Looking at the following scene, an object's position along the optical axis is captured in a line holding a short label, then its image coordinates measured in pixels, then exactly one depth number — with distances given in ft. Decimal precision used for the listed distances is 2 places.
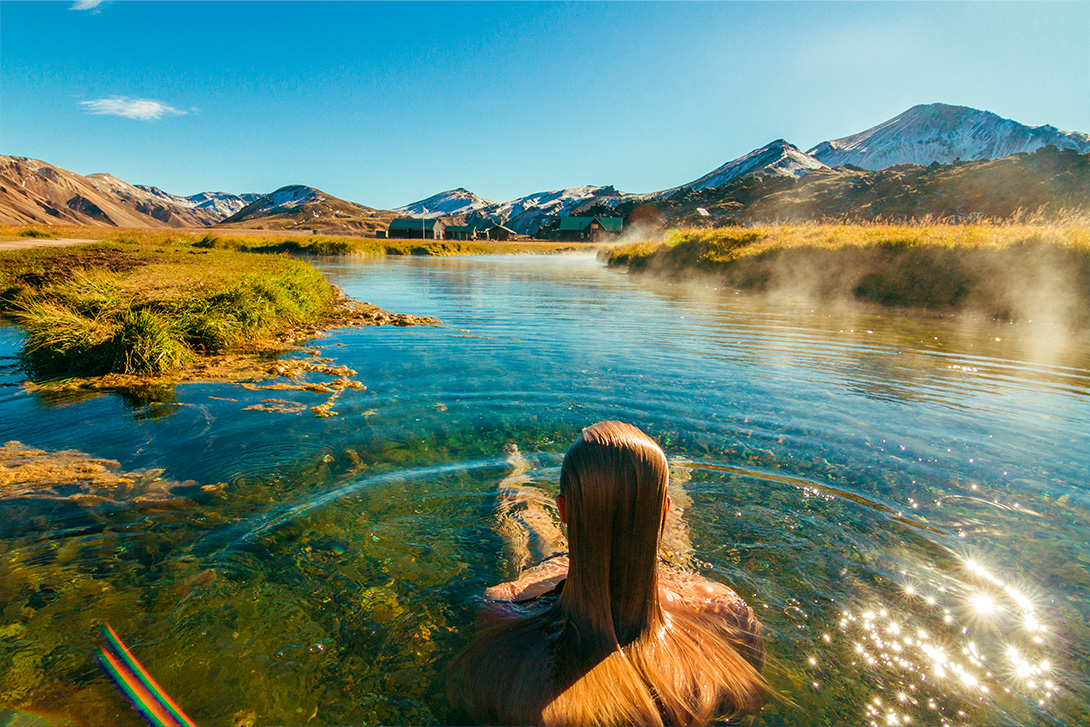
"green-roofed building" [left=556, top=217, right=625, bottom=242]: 447.42
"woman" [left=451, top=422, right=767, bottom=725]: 6.05
